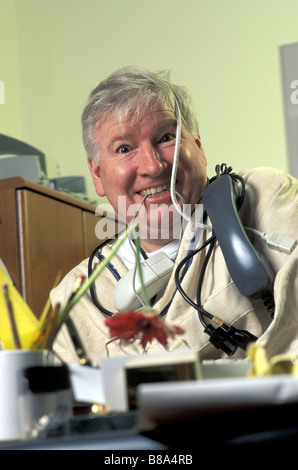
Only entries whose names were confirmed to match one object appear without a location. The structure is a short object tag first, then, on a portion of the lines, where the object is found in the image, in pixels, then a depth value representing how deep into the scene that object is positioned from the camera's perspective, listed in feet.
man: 3.68
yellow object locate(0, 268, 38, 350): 2.05
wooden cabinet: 6.44
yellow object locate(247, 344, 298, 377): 1.63
